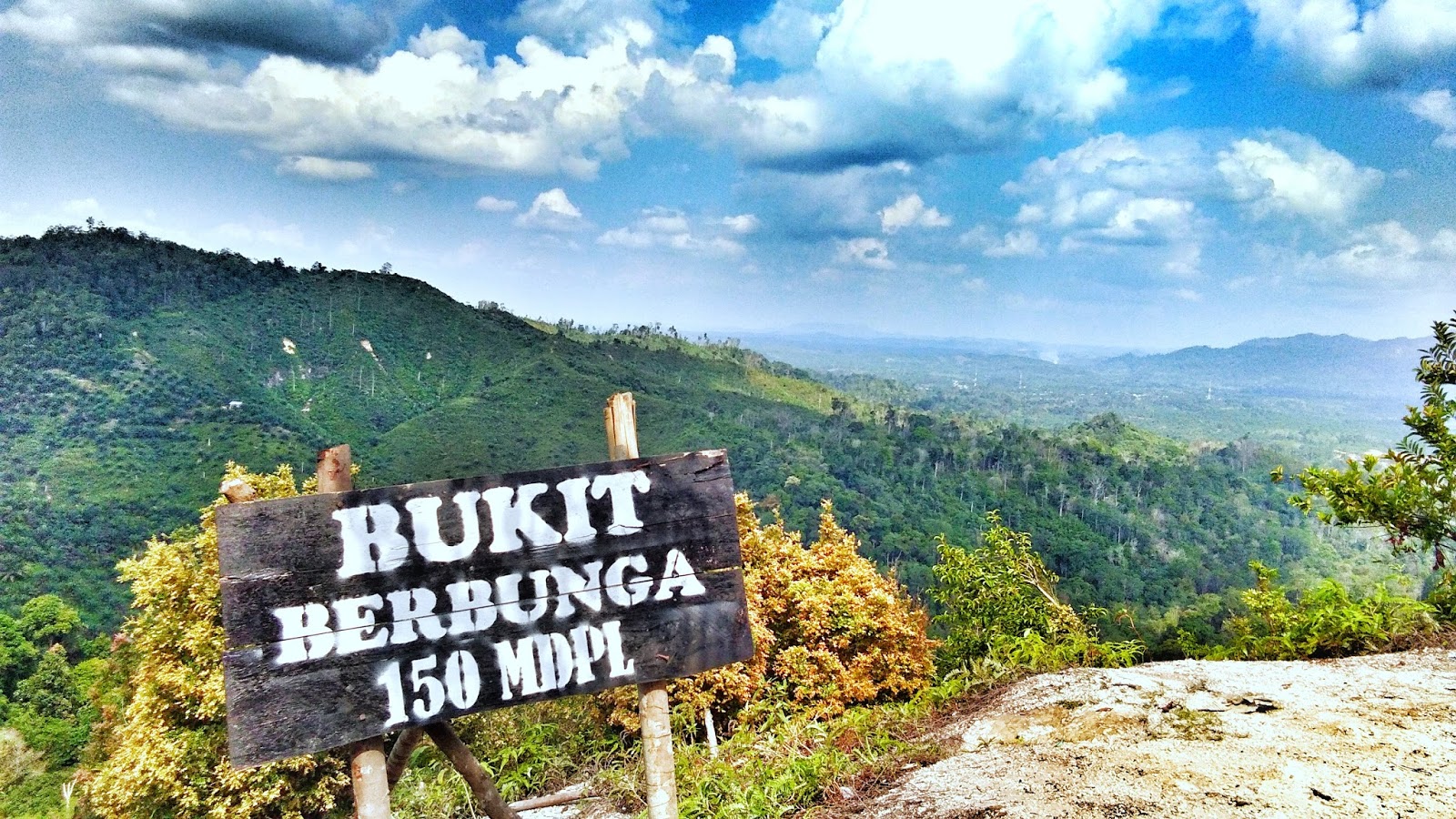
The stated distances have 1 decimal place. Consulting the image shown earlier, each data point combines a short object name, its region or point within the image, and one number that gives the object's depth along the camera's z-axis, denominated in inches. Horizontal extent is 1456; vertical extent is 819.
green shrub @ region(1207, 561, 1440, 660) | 236.7
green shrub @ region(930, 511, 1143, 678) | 332.2
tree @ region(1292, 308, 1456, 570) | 232.8
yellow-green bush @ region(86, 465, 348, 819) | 442.6
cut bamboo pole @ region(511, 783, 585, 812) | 241.3
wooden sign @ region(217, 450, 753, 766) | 132.9
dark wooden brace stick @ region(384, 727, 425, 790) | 150.5
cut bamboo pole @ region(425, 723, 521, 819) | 146.7
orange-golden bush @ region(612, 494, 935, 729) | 400.8
